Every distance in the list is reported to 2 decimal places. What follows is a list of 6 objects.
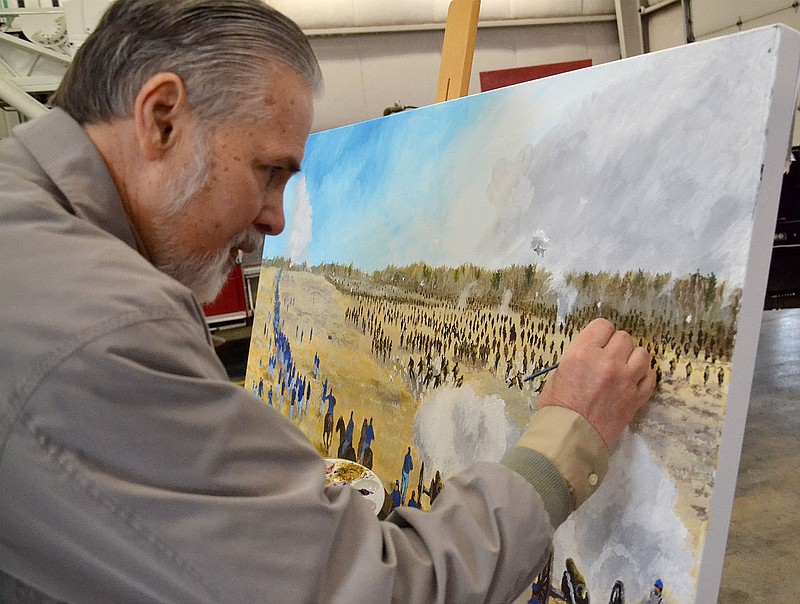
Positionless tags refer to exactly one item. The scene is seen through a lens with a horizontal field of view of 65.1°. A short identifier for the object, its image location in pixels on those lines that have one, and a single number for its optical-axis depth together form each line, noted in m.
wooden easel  1.49
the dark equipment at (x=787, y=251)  3.04
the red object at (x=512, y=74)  1.75
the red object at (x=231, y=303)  4.65
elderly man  0.57
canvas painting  0.73
